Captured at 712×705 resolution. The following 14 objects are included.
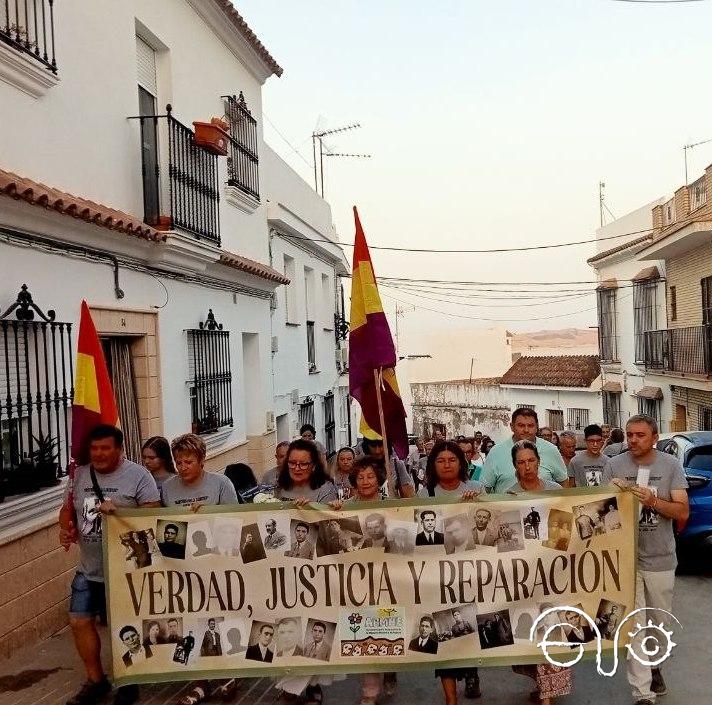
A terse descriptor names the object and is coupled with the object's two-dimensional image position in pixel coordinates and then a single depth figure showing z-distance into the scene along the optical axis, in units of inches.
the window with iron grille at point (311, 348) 712.4
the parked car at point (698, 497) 323.3
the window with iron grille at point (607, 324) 1050.7
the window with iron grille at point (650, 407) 922.1
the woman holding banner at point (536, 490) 187.8
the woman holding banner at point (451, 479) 200.7
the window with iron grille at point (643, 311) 913.5
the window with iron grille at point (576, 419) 1171.1
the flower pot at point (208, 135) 398.0
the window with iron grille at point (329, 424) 776.8
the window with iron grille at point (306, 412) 672.4
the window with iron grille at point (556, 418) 1229.8
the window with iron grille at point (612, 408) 1062.4
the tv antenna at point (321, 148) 925.2
